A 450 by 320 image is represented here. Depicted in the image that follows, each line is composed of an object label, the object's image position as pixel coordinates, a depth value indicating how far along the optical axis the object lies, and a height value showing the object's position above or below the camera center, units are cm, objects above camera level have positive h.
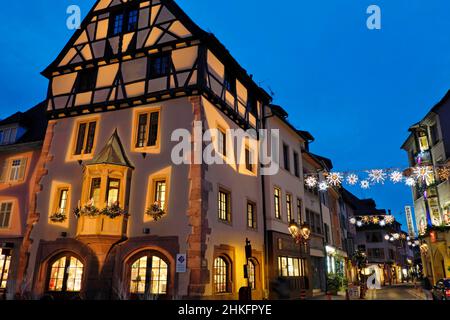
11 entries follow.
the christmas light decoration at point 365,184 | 1869 +492
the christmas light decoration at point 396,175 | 1797 +511
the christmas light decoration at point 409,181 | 1864 +507
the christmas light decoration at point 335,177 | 1927 +541
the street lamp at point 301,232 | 1908 +265
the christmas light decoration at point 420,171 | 1855 +559
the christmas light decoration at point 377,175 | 1780 +508
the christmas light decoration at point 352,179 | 1910 +528
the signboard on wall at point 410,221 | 3954 +666
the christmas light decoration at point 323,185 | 2084 +543
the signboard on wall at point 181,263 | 1495 +80
